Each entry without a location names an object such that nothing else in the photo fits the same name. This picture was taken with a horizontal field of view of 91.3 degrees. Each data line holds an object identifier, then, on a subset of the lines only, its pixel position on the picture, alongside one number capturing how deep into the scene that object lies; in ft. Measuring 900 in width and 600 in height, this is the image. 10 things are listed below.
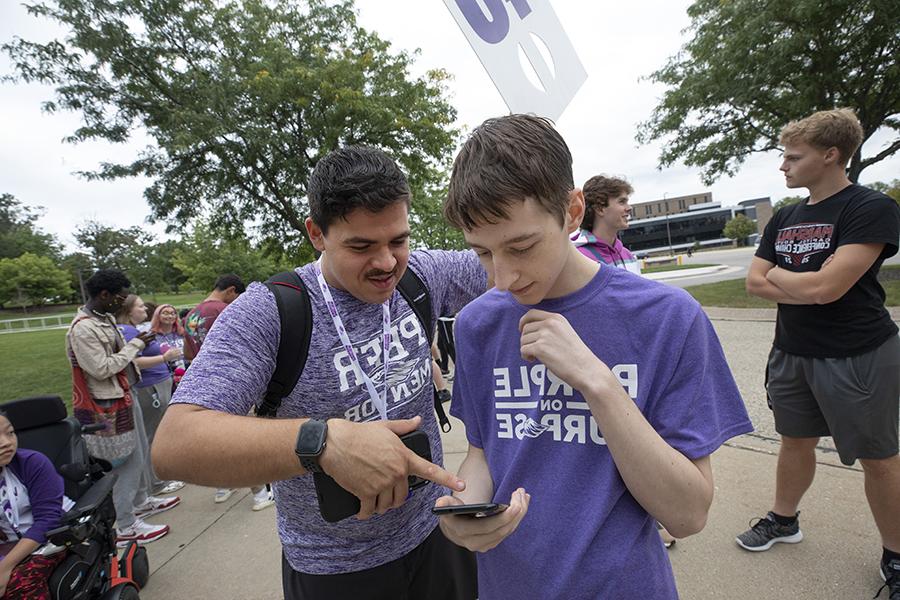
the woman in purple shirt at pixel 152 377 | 15.98
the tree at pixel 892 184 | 145.71
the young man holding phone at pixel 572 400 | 3.41
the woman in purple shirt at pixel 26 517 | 8.06
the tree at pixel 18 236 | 212.43
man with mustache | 3.42
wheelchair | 8.49
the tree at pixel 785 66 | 33.37
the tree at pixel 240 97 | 34.12
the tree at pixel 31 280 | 197.47
